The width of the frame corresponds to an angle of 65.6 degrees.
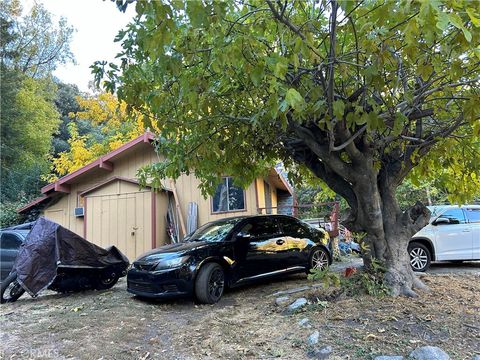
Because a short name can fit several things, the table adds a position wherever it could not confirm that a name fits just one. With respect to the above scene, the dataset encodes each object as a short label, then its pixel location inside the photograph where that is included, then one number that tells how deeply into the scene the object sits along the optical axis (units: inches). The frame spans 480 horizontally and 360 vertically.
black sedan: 257.4
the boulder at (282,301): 241.5
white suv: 367.2
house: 480.4
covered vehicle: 279.1
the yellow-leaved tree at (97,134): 750.2
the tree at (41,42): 952.3
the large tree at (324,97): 136.6
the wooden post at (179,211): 483.6
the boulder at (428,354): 149.0
